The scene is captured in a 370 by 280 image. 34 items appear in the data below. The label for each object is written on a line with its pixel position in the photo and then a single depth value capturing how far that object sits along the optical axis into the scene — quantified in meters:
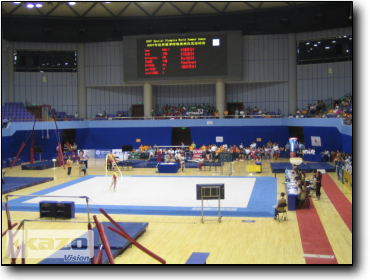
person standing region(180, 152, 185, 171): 24.73
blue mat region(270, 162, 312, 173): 22.69
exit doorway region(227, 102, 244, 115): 37.72
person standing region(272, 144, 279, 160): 30.68
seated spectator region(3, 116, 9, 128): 27.80
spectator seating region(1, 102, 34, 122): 29.60
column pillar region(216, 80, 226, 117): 34.97
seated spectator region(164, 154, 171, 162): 26.73
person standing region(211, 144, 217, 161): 27.45
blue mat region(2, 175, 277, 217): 13.32
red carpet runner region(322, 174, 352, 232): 12.58
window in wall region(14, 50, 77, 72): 36.62
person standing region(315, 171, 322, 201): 15.42
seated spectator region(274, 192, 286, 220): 12.32
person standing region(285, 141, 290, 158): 31.44
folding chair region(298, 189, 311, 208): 14.01
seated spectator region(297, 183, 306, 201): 13.95
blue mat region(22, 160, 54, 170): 26.17
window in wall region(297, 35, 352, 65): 32.97
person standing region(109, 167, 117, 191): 17.19
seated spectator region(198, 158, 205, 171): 25.31
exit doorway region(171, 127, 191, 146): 38.25
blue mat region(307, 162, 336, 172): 23.25
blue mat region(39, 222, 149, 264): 8.32
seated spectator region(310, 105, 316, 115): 31.58
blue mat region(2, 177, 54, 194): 17.75
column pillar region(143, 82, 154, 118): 36.06
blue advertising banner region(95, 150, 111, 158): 34.81
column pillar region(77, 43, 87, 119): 37.16
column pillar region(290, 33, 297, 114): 34.31
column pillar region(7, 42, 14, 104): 35.59
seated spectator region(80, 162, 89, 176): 23.05
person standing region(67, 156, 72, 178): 21.98
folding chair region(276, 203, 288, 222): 12.33
